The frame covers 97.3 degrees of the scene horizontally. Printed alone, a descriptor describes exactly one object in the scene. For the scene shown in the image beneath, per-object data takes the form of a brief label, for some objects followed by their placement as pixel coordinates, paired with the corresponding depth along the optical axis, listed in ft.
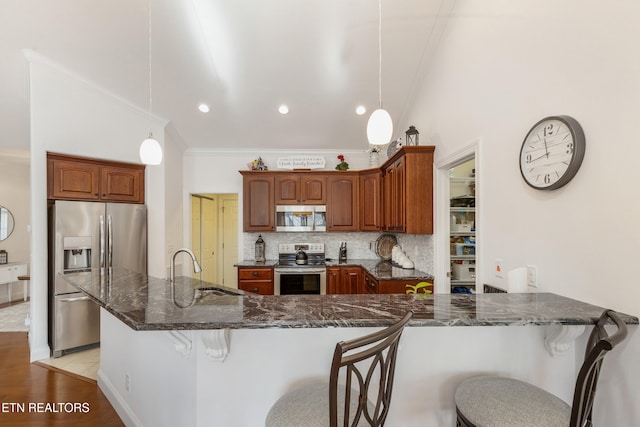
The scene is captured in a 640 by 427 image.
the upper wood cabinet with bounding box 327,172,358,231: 14.76
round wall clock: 4.66
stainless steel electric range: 13.56
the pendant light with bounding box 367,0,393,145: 5.75
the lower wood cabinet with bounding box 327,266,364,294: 13.57
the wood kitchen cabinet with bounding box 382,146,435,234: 10.08
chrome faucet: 5.77
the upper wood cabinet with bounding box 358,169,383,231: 14.01
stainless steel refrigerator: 9.93
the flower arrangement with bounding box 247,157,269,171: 14.98
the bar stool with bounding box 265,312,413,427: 2.72
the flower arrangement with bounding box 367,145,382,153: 14.52
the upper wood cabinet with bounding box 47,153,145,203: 10.22
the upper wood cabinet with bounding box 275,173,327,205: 14.70
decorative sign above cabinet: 15.16
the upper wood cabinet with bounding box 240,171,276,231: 14.61
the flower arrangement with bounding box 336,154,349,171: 14.93
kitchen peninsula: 4.11
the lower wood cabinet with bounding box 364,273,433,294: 10.24
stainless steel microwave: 14.67
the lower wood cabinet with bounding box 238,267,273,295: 13.50
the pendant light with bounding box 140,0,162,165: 7.22
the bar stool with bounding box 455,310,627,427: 2.96
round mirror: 16.97
